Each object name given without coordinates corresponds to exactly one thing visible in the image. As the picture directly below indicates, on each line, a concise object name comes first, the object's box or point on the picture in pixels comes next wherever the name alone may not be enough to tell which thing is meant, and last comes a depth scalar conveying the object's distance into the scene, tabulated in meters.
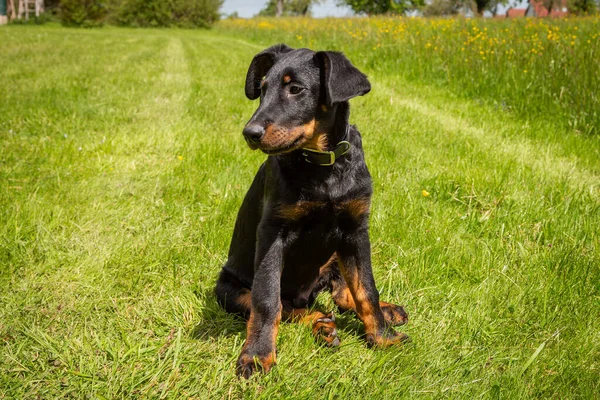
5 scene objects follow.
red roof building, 32.84
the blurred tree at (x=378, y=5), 43.75
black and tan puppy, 2.11
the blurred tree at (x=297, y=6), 63.12
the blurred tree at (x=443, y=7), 53.50
